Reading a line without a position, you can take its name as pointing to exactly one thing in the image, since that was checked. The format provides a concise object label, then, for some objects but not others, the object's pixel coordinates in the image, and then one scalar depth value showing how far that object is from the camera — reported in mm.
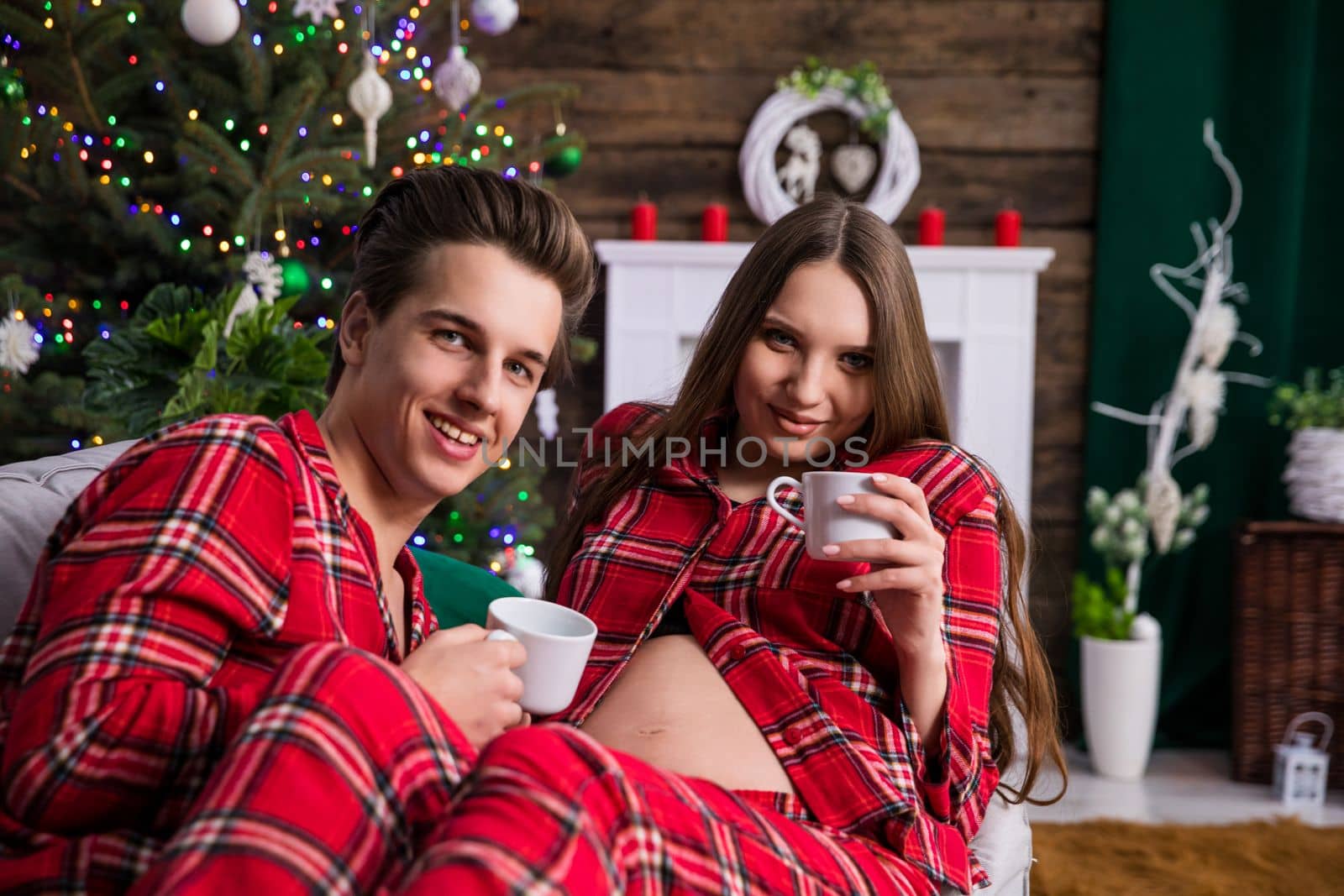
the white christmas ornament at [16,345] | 2467
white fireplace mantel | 3779
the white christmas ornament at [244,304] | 2373
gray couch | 1273
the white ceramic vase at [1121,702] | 3482
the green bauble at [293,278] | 2578
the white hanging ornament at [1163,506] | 3551
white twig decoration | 3553
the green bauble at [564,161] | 3127
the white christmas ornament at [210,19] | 2461
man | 873
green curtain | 3777
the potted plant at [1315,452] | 3340
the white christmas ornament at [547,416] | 3293
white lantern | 3285
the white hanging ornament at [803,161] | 3844
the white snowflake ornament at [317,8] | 2613
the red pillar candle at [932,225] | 3791
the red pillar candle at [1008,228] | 3812
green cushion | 1692
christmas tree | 2604
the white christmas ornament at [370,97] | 2617
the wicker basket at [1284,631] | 3344
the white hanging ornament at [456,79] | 2857
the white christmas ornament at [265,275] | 2553
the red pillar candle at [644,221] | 3791
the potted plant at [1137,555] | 3504
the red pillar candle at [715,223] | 3801
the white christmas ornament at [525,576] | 2843
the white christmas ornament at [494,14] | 3016
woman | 1272
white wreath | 3801
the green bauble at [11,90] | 2549
